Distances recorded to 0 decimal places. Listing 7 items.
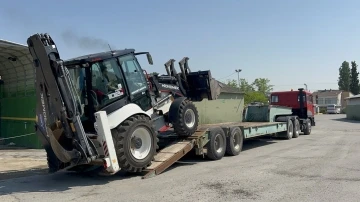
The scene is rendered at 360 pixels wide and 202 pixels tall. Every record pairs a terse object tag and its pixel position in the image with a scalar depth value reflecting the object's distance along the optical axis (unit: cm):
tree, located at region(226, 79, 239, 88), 7278
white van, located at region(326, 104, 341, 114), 7069
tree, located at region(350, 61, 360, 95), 9269
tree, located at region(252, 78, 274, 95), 7656
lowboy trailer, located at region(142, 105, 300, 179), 964
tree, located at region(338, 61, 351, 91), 10194
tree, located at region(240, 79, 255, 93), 7498
